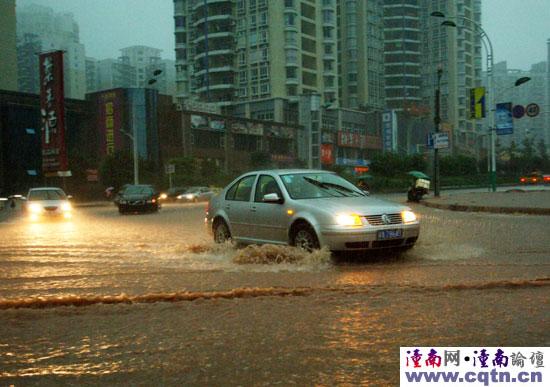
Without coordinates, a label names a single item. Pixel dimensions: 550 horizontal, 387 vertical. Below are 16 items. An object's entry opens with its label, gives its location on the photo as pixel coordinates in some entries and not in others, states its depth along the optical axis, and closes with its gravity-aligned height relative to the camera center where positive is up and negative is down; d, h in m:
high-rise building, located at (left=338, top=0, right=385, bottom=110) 108.38 +22.01
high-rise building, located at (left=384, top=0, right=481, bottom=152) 117.75 +22.77
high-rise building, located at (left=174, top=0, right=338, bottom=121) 86.69 +18.38
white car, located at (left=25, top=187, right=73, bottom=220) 22.72 -0.94
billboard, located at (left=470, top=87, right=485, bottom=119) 33.94 +3.86
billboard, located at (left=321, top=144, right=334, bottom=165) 83.50 +2.82
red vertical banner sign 47.75 +5.37
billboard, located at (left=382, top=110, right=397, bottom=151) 98.31 +6.90
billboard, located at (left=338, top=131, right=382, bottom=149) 88.69 +5.13
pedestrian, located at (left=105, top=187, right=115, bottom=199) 50.98 -1.12
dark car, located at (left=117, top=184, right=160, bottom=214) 27.03 -0.97
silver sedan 8.26 -0.59
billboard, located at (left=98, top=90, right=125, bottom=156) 65.25 +6.44
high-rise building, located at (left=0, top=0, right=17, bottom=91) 85.31 +19.58
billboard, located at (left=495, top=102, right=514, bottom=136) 34.81 +3.03
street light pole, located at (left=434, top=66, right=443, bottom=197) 30.45 +2.26
